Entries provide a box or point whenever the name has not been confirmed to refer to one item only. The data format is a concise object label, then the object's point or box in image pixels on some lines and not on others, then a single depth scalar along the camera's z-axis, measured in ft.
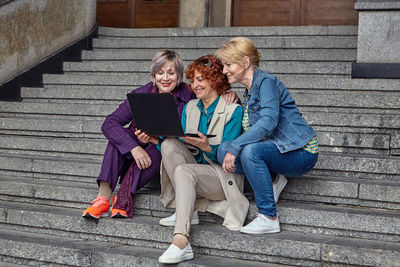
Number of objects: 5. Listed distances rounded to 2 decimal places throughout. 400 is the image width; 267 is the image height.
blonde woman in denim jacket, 12.09
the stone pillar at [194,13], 29.94
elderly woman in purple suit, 13.79
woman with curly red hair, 12.27
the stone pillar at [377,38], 18.24
